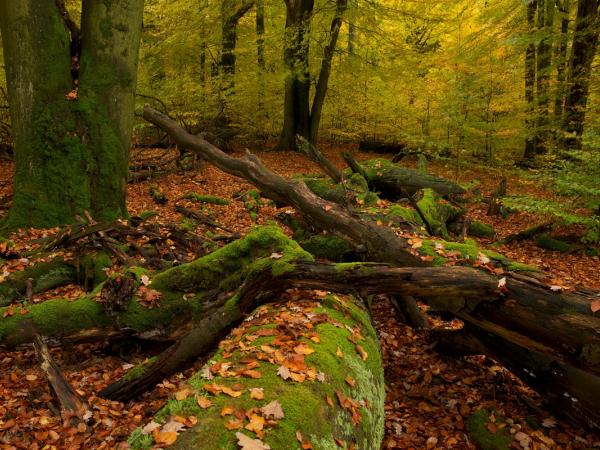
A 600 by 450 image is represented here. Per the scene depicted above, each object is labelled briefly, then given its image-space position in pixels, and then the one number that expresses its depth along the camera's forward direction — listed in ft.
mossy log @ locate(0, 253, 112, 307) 16.98
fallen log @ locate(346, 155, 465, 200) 33.96
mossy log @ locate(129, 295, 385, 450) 6.85
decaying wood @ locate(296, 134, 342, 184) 25.93
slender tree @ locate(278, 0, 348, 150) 53.67
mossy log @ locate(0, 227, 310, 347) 13.52
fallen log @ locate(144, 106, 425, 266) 17.24
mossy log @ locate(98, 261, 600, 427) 10.68
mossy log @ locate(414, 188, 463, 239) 25.13
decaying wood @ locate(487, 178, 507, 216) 37.96
